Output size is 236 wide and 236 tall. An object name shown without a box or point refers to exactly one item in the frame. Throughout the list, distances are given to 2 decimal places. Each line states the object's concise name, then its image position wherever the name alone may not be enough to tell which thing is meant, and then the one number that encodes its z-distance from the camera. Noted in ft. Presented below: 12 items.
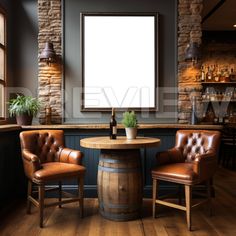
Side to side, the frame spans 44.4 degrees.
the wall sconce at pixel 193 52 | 12.84
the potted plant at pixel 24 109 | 12.65
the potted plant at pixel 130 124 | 10.62
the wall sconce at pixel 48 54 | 12.96
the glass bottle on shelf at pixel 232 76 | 23.05
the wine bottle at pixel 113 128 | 10.60
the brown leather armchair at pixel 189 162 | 9.49
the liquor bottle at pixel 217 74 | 22.76
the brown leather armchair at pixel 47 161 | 9.61
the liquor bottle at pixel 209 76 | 22.70
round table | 9.71
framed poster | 13.67
